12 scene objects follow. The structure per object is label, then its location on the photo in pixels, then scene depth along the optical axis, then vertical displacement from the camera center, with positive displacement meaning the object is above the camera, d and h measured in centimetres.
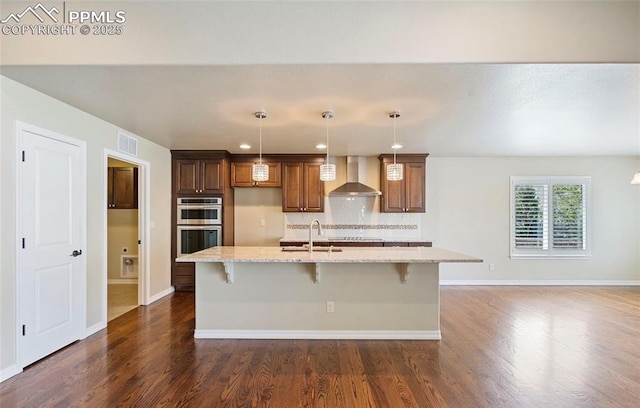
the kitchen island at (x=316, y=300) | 352 -106
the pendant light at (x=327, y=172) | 373 +33
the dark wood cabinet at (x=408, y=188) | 577 +23
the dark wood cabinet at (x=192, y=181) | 552 +33
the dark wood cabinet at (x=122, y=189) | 591 +20
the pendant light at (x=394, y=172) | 376 +34
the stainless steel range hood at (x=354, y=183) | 499 +29
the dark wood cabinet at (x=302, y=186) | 583 +26
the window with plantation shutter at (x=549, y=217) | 607 -29
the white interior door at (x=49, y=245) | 283 -42
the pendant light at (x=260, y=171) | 363 +33
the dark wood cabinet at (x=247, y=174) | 584 +47
